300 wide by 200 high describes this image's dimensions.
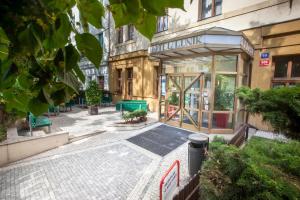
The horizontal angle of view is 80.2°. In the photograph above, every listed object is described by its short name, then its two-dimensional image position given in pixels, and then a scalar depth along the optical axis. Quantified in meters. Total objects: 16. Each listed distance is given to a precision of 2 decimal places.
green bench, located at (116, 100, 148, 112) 10.88
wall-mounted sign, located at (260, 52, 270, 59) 7.36
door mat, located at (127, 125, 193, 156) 6.16
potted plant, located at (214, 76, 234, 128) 7.39
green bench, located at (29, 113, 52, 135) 6.75
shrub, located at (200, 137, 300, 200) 1.56
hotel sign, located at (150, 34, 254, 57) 6.20
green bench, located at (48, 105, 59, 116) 11.29
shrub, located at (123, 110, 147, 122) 8.73
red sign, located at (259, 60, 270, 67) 7.39
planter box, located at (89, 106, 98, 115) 11.88
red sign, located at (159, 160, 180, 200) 2.98
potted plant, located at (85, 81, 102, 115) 11.71
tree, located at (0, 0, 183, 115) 0.46
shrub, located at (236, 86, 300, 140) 1.72
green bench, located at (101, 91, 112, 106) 15.71
